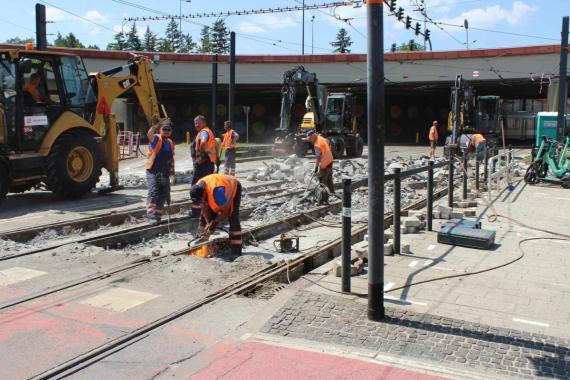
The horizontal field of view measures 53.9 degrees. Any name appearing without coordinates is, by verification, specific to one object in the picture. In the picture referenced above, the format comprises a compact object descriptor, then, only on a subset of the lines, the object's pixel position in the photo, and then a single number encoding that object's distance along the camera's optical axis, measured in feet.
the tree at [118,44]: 392.33
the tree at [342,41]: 445.78
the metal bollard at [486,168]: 48.16
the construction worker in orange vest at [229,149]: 57.36
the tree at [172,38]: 443.82
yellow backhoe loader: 38.37
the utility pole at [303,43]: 234.87
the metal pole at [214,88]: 92.45
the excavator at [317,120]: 86.22
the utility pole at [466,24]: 122.88
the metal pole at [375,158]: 16.70
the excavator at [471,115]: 90.17
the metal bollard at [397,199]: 25.66
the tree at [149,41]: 417.45
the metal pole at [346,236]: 19.60
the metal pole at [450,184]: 36.45
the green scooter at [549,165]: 55.98
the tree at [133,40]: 390.42
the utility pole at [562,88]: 74.37
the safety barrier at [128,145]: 88.48
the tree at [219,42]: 406.41
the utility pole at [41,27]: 57.47
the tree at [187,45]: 450.71
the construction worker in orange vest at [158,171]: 32.07
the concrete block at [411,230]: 31.55
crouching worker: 24.59
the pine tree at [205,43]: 413.37
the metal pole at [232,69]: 85.71
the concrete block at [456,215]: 35.42
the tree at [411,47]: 205.50
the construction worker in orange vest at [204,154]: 34.47
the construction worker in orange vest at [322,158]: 41.35
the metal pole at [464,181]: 41.32
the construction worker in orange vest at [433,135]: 93.66
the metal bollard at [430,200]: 31.73
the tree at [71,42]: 383.45
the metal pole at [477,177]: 45.59
